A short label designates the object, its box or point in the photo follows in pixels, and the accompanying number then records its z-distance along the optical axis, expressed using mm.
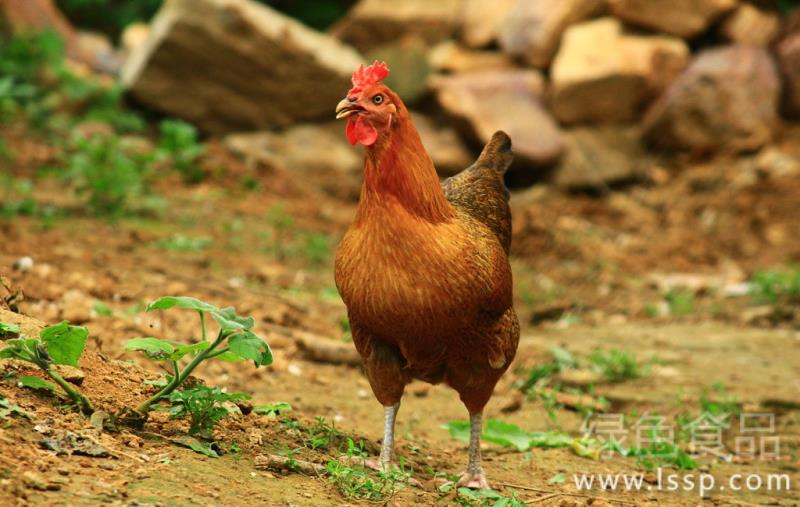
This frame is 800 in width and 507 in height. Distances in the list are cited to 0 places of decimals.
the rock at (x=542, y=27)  11531
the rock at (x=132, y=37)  13523
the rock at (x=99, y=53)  12859
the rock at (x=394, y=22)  12094
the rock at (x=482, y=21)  12117
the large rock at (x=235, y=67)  10266
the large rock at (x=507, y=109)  10625
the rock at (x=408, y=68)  11278
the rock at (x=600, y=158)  10828
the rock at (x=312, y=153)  10562
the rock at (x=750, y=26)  11148
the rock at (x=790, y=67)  10812
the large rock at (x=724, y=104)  10641
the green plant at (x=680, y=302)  7233
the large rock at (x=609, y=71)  10844
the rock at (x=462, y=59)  11789
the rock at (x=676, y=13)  11148
